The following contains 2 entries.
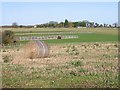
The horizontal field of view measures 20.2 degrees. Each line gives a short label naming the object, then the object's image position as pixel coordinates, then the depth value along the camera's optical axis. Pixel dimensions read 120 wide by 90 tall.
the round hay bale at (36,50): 23.64
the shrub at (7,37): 50.11
